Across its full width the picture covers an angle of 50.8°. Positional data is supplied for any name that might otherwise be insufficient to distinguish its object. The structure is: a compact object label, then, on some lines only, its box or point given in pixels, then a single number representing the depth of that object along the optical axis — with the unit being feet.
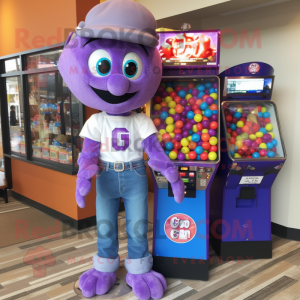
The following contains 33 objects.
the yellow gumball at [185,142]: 8.21
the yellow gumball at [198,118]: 8.30
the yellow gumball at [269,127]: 9.39
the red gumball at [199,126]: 8.32
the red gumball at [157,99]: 8.51
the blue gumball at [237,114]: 9.49
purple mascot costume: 6.61
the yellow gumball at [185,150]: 8.26
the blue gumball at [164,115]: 8.37
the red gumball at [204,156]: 8.11
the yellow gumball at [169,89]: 8.58
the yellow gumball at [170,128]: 8.30
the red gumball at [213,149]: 8.16
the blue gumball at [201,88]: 8.63
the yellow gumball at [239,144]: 9.25
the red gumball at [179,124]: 8.29
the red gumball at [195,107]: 8.49
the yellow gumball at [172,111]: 8.38
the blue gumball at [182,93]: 8.57
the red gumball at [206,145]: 8.17
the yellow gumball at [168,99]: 8.48
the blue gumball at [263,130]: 9.43
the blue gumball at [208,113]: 8.31
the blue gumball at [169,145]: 8.21
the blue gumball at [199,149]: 8.20
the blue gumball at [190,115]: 8.41
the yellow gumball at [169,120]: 8.34
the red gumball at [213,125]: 8.26
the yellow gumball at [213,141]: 8.18
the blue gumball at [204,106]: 8.42
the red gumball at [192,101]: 8.50
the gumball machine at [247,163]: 9.11
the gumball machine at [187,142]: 8.21
